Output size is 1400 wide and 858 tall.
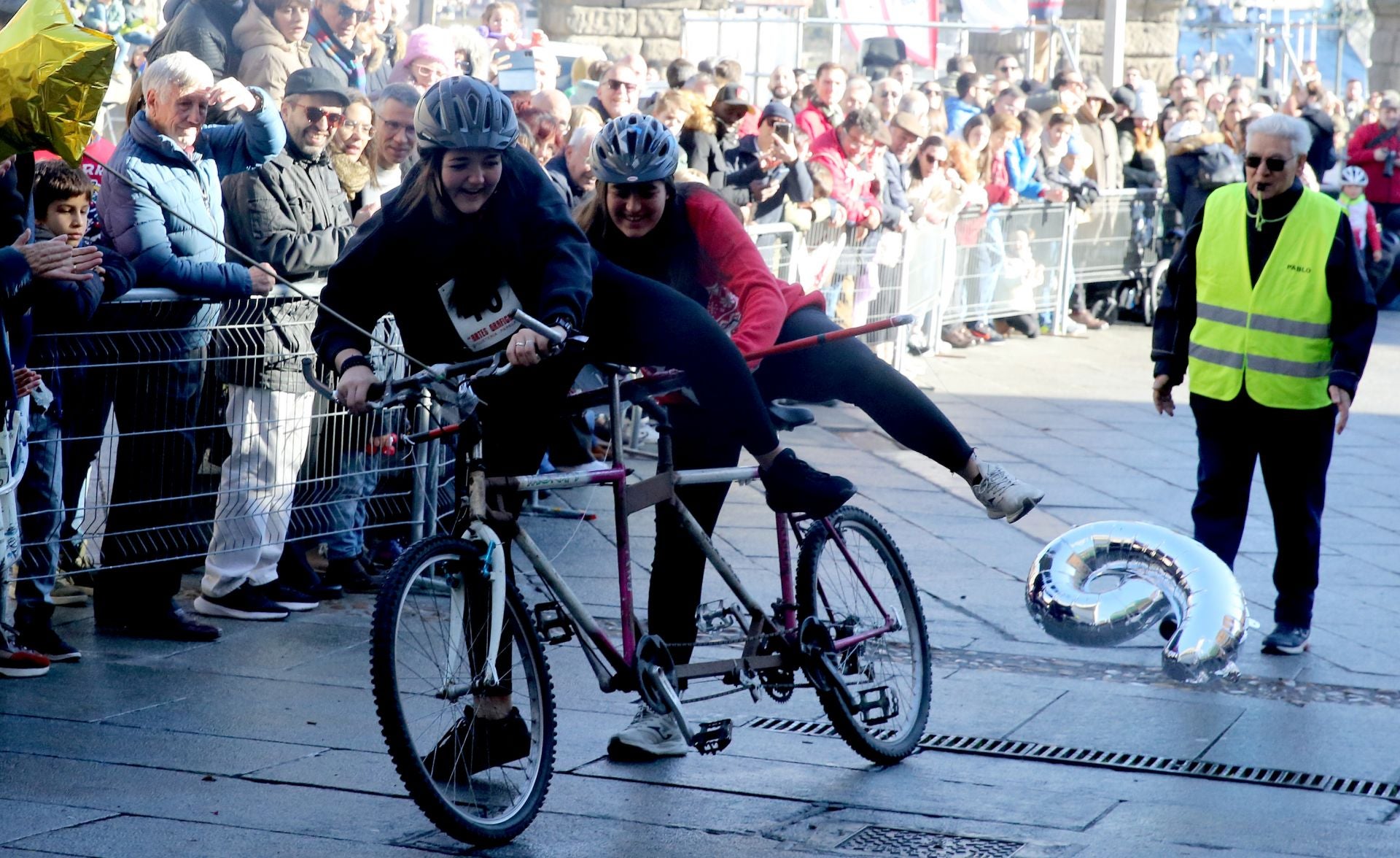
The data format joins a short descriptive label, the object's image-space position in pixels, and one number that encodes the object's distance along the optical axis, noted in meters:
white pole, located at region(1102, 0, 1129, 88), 24.38
